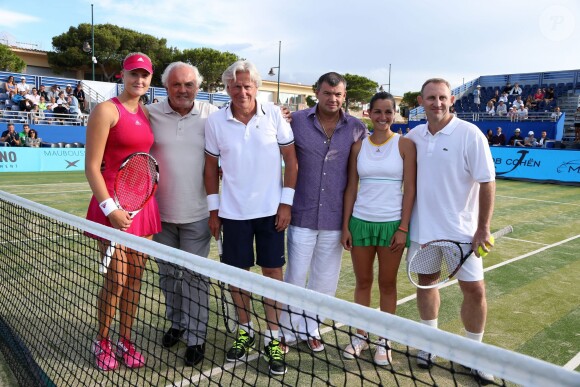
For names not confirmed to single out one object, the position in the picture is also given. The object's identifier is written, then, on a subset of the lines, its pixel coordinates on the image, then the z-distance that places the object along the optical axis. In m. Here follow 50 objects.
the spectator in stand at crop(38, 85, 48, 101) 24.52
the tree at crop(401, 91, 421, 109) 82.16
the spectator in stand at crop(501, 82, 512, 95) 33.22
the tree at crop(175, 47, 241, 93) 62.41
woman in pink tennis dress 3.32
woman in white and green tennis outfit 3.69
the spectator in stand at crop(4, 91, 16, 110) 23.31
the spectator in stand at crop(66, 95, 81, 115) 24.11
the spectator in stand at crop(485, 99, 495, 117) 29.31
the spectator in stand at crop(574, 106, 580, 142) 22.76
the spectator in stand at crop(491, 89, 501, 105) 31.67
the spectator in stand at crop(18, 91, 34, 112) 22.09
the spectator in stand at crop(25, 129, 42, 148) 18.78
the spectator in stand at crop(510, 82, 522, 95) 31.90
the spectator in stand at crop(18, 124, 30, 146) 18.74
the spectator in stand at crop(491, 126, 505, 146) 22.02
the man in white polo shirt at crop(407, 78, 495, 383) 3.41
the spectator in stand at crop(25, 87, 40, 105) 23.32
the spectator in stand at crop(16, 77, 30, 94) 24.53
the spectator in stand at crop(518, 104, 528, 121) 27.28
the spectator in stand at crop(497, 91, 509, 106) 30.70
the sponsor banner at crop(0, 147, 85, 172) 17.19
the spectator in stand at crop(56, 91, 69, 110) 24.45
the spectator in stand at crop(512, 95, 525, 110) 28.83
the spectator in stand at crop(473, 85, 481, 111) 34.00
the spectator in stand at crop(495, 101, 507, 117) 28.75
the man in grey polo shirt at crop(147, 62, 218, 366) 3.67
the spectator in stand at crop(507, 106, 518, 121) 27.50
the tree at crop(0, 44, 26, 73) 47.41
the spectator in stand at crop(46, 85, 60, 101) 24.89
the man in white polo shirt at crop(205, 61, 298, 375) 3.61
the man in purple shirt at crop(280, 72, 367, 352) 3.81
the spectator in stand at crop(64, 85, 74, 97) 25.28
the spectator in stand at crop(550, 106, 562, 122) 26.30
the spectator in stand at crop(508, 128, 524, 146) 20.78
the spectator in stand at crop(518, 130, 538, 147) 21.06
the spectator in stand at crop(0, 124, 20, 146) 18.14
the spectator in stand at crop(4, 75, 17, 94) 23.80
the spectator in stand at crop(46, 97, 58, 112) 23.64
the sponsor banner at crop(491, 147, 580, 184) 17.55
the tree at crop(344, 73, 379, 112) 81.25
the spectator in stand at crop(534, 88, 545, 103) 30.08
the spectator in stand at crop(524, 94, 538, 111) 29.72
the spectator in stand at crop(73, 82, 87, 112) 25.50
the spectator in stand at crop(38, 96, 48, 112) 23.05
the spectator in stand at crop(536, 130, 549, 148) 21.27
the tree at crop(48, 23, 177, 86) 54.25
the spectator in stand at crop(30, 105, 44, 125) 22.03
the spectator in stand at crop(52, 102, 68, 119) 23.31
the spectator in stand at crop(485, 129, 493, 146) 22.42
